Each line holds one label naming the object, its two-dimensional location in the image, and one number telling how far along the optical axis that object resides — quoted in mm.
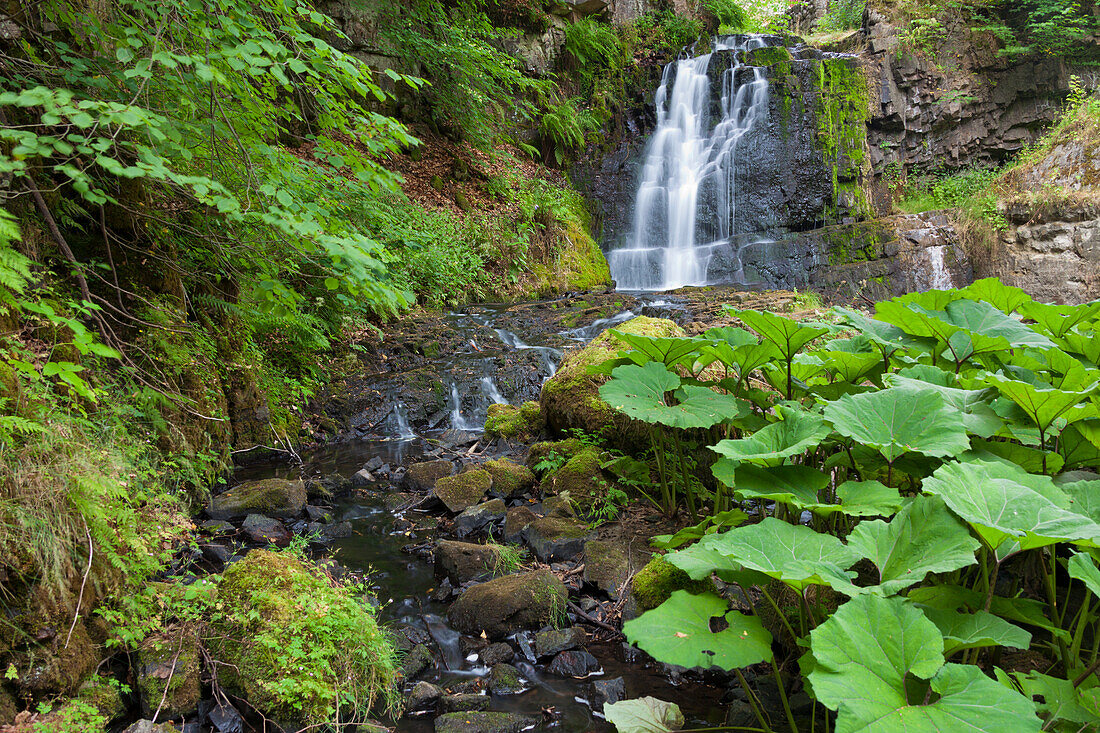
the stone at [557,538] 3619
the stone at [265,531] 3795
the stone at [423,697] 2426
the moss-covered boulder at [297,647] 2244
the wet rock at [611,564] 3217
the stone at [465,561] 3453
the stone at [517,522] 3861
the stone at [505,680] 2559
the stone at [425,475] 5027
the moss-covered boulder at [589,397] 4469
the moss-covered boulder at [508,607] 2936
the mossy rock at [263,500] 4078
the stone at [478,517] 4055
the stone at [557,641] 2773
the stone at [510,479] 4559
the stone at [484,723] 2295
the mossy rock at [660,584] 2756
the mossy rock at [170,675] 2197
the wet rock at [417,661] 2637
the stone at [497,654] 2744
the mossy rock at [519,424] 5805
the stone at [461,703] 2430
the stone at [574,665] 2645
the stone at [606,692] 2424
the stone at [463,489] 4412
